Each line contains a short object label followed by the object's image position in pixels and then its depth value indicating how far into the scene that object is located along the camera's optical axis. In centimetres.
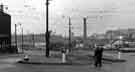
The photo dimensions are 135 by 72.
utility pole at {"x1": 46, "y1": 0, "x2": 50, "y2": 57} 2417
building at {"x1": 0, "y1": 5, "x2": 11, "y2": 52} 4646
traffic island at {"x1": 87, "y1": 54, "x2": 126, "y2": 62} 2434
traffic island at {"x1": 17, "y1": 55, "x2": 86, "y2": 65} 1943
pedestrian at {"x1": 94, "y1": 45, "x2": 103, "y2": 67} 1727
